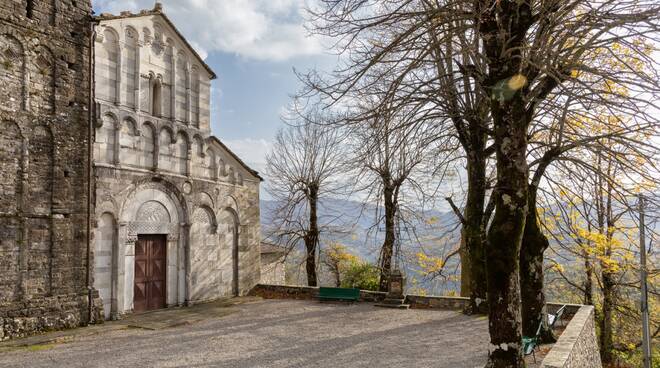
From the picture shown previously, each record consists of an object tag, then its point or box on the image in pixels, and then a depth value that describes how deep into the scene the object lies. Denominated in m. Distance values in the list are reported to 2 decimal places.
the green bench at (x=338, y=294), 17.56
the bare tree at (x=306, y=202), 20.72
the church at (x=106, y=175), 11.91
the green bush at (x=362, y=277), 19.93
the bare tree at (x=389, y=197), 16.39
